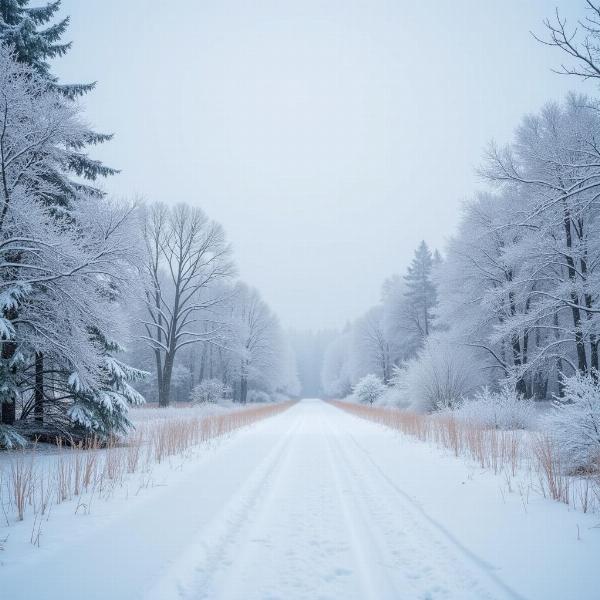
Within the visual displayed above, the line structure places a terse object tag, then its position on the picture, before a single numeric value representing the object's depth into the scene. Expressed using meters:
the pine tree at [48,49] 9.03
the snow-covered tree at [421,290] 31.41
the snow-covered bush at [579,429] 5.24
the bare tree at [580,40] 5.62
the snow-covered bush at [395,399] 22.17
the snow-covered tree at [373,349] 40.25
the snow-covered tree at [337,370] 62.81
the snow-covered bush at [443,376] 16.73
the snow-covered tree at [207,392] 29.43
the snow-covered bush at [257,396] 47.22
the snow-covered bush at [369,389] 33.59
